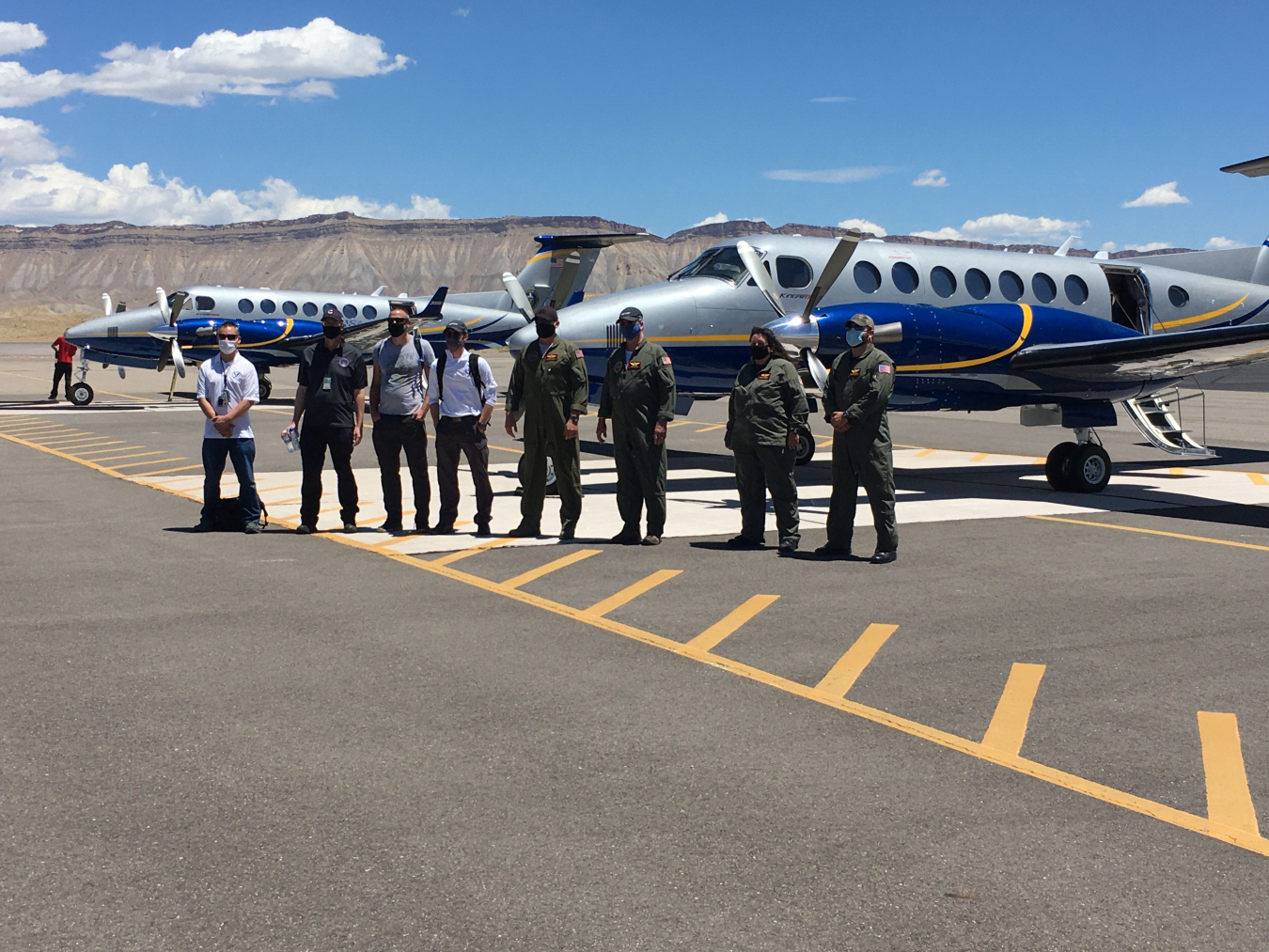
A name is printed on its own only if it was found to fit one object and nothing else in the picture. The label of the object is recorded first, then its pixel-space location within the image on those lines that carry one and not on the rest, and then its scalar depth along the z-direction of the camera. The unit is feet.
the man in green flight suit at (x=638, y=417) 33.83
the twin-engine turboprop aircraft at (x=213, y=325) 110.83
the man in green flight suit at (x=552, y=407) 33.91
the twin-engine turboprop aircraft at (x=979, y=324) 44.83
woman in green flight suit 32.99
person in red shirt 107.86
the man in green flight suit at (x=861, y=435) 31.40
